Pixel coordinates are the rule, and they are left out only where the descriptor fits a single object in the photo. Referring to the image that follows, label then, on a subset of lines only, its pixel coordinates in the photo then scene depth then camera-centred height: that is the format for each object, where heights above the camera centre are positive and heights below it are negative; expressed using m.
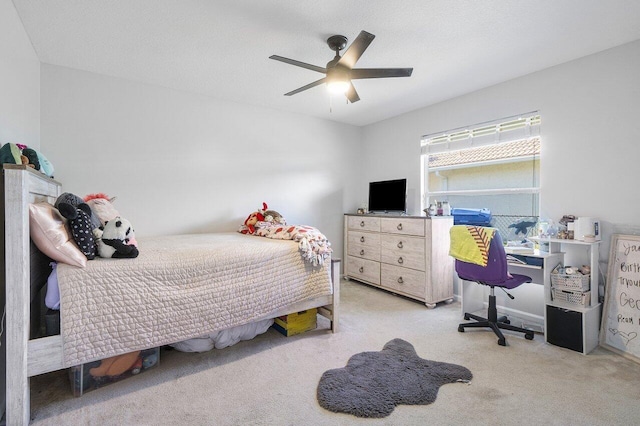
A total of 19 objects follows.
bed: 1.44 -0.51
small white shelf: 2.27 -0.76
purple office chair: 2.46 -0.56
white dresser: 3.35 -0.53
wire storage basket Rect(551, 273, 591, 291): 2.36 -0.55
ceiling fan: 2.03 +1.03
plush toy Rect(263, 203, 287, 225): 3.53 -0.06
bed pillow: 1.54 -0.13
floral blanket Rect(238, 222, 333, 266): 2.52 -0.24
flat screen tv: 4.01 +0.23
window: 3.06 +0.50
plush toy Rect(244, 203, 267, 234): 3.41 -0.09
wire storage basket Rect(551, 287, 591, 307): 2.34 -0.67
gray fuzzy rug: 1.67 -1.06
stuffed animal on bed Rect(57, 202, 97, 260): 1.69 -0.11
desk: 2.92 -0.90
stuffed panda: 1.81 -0.18
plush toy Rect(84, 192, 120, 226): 2.12 +0.02
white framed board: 2.22 -0.67
